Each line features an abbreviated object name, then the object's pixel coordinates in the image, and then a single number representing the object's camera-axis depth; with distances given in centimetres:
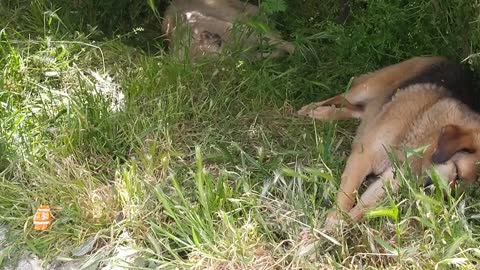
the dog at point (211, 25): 526
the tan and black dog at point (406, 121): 394
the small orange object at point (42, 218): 402
